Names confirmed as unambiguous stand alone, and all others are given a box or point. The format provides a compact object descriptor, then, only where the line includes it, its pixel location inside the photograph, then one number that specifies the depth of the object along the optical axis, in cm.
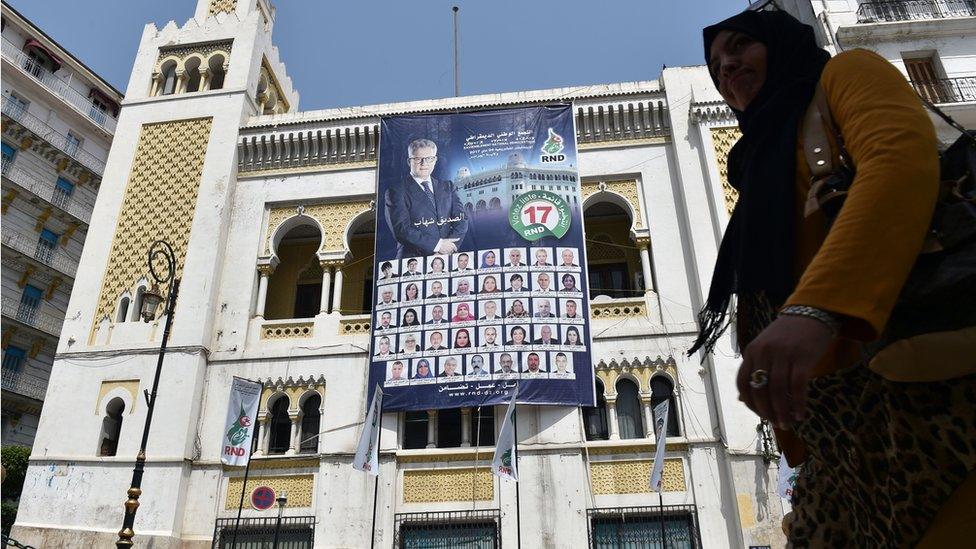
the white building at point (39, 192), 2167
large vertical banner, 1210
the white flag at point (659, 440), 1050
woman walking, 104
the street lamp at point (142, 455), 856
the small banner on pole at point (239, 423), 1112
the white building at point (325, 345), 1155
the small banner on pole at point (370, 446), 1030
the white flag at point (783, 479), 917
